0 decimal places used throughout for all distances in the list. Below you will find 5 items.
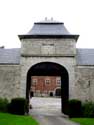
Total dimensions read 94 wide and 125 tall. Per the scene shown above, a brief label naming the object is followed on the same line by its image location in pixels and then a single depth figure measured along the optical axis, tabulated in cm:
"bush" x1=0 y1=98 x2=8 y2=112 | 3070
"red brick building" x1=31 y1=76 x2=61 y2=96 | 8306
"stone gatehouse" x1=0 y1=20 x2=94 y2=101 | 3278
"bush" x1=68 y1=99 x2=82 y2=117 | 3023
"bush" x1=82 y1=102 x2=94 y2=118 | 2942
